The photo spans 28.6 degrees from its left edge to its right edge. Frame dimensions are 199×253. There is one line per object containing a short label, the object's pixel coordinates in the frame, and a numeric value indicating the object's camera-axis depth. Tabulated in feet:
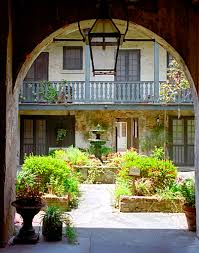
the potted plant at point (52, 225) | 19.04
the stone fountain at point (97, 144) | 48.85
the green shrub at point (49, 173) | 29.35
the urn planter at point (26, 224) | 18.29
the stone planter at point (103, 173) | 42.93
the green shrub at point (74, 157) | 43.84
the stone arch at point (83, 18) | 19.15
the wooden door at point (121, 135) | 94.48
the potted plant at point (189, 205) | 21.67
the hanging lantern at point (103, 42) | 15.38
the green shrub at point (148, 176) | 28.76
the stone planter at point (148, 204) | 27.25
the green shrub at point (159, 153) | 51.44
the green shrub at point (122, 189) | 28.99
